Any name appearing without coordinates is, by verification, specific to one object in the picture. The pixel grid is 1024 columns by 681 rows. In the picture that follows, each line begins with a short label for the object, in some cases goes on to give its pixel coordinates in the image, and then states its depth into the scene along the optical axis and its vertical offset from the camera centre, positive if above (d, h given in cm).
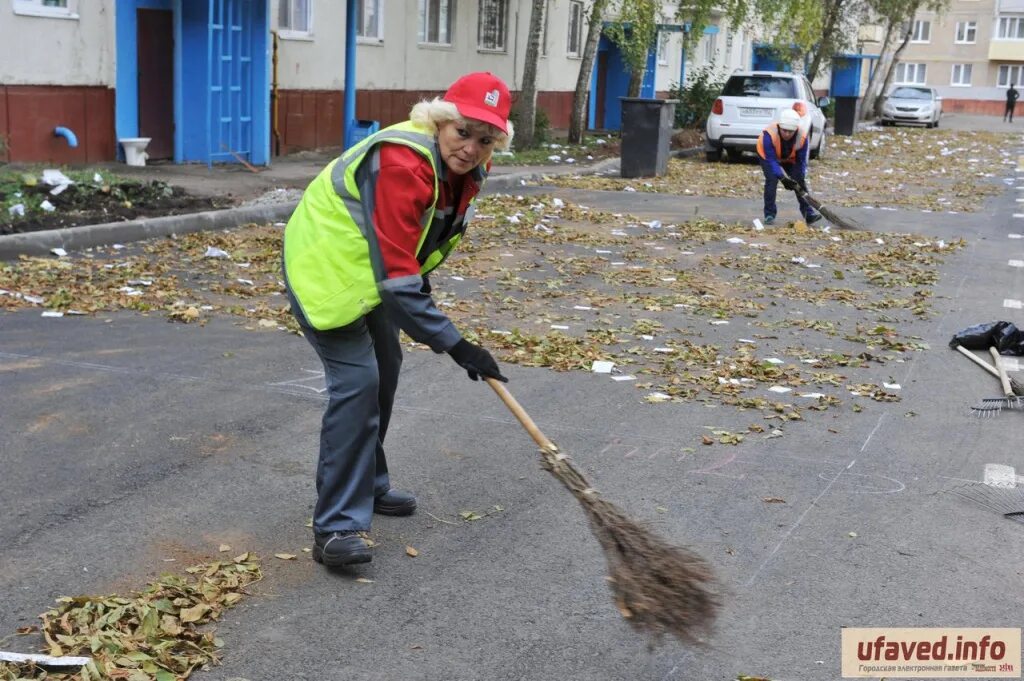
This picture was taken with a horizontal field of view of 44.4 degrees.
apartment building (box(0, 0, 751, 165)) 1524 -27
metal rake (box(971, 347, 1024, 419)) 675 -165
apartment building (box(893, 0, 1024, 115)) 8038 +263
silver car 4769 -61
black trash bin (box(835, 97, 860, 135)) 3800 -88
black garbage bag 824 -157
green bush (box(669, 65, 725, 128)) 3291 -70
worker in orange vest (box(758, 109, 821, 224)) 1474 -85
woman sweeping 407 -64
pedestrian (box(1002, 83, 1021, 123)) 6000 -13
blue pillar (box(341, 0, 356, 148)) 2127 -9
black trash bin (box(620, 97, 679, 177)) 2122 -104
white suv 2462 -52
